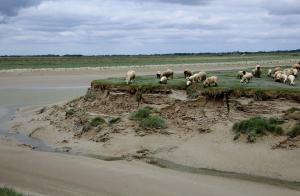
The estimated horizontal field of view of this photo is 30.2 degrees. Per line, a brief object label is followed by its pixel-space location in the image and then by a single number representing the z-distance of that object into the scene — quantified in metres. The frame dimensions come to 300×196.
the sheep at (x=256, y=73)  22.41
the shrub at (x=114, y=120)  17.94
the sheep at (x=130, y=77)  20.59
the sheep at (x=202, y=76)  19.16
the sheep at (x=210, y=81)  17.75
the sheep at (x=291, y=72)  20.24
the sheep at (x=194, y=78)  18.88
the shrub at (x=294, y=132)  13.45
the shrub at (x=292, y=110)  14.59
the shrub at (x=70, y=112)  20.84
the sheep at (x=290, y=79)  18.42
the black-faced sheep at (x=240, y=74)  20.78
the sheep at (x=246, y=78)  18.58
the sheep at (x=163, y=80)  19.45
